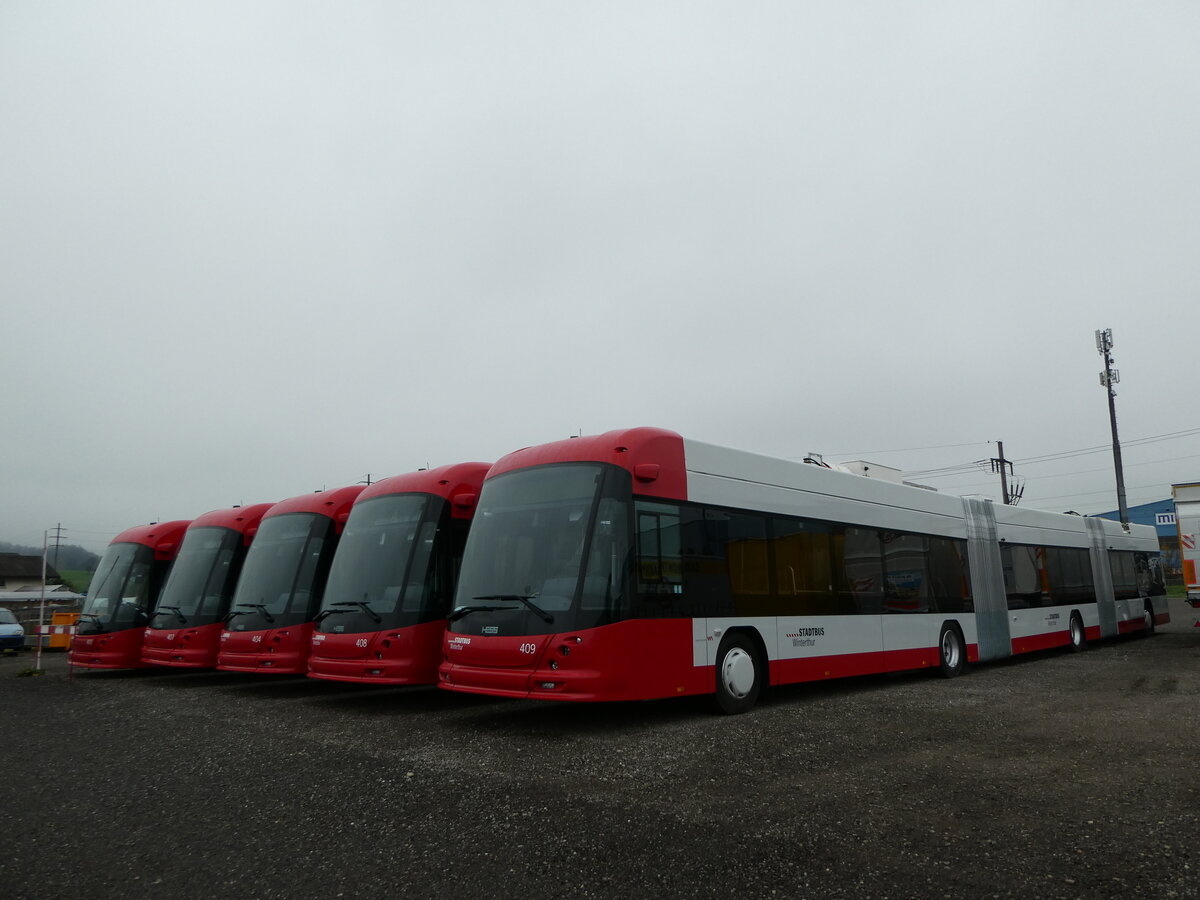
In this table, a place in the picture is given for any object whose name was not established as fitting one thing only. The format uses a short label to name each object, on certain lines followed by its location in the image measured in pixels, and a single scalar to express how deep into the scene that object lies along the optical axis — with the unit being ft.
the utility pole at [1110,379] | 112.57
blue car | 77.10
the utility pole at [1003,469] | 146.41
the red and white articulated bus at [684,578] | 27.09
